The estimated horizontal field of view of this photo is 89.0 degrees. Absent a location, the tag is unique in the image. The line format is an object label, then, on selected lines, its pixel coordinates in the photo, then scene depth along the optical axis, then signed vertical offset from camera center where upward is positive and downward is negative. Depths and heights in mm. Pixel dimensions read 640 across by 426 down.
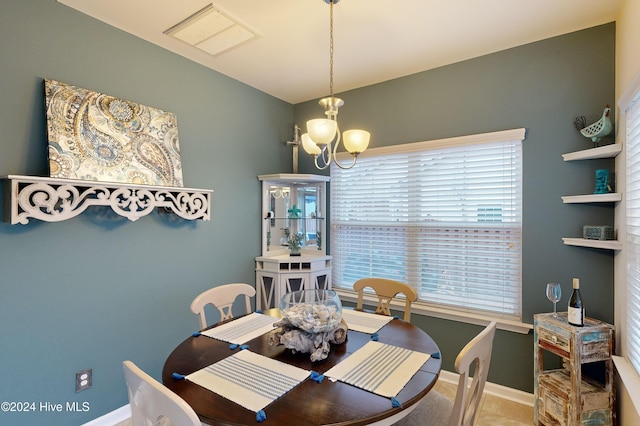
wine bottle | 1954 -582
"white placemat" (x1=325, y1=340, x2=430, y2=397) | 1264 -670
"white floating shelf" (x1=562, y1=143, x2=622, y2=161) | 1939 +382
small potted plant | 3391 -350
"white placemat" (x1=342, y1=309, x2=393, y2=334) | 1864 -666
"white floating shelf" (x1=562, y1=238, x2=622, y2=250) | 1918 -186
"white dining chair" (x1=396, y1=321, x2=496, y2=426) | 1194 -753
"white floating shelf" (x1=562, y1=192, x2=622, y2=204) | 1940 +95
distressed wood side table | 1899 -1025
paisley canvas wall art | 1928 +469
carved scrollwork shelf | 1736 +70
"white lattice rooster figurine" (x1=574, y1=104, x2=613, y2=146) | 2031 +542
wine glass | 2072 -505
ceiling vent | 2092 +1237
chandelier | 1703 +428
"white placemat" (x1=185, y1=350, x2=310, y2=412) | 1177 -672
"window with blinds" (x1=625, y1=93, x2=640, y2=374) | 1602 -89
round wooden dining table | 1069 -675
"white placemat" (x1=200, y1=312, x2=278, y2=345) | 1730 -672
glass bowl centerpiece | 1493 -489
